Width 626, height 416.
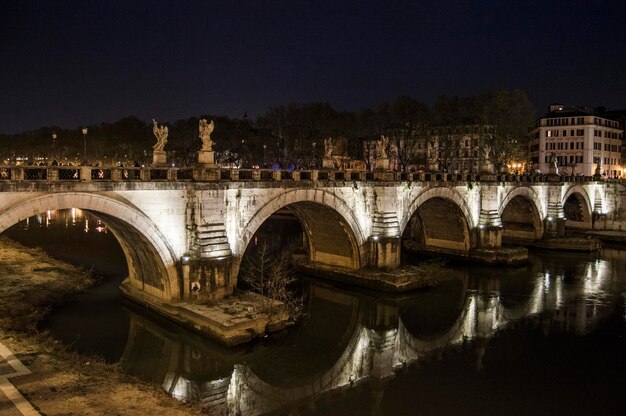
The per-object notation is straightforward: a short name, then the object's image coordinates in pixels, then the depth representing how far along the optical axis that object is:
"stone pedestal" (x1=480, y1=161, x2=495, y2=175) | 41.34
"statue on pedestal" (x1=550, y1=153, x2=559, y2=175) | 49.69
